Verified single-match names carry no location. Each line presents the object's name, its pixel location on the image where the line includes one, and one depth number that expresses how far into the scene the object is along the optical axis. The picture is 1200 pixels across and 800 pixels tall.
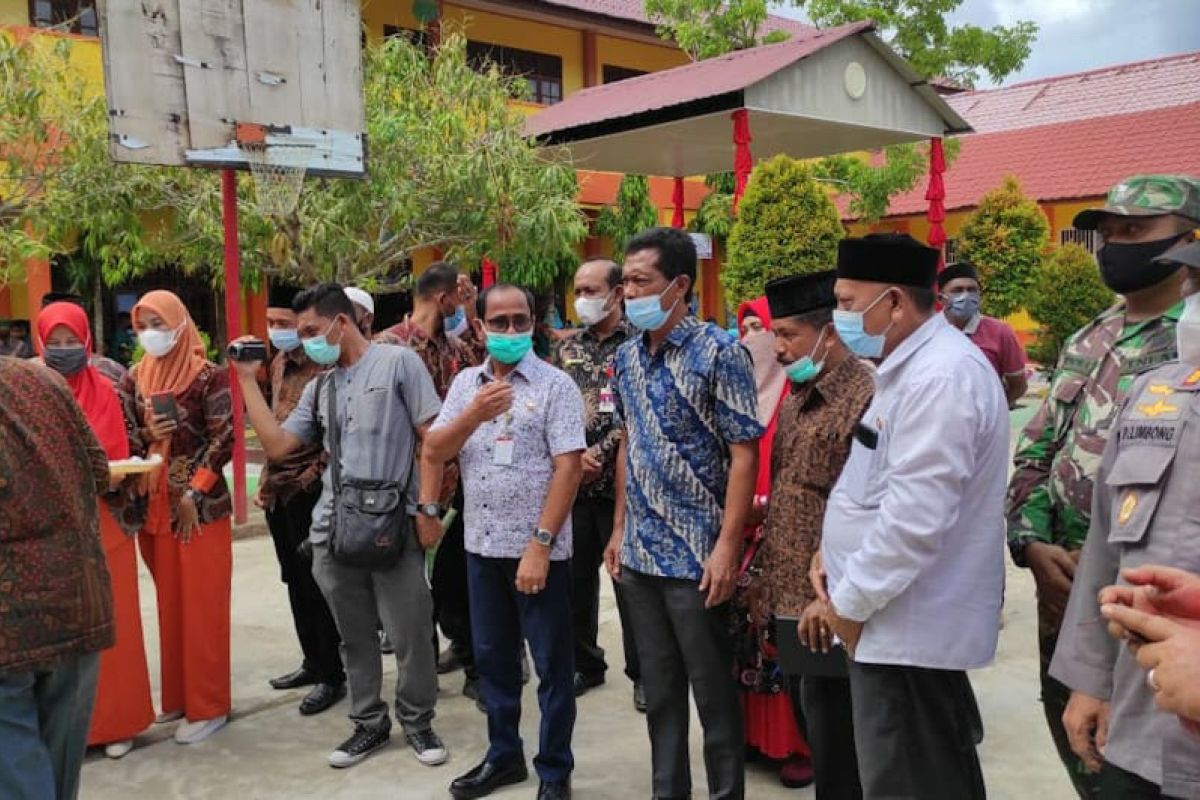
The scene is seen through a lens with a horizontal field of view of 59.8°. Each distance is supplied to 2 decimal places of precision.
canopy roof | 9.29
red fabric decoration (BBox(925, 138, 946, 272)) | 11.53
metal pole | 7.37
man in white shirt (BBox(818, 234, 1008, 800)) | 2.33
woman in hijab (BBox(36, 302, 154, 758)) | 4.00
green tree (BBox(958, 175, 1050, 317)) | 14.75
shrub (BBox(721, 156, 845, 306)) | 9.49
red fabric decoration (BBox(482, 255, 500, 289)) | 11.56
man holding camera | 3.92
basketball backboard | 6.75
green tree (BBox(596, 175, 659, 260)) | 16.84
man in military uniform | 2.52
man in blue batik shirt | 3.21
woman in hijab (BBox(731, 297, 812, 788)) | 3.61
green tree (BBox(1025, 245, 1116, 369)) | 15.46
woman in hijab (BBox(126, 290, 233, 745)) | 4.28
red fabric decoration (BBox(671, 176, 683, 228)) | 12.62
